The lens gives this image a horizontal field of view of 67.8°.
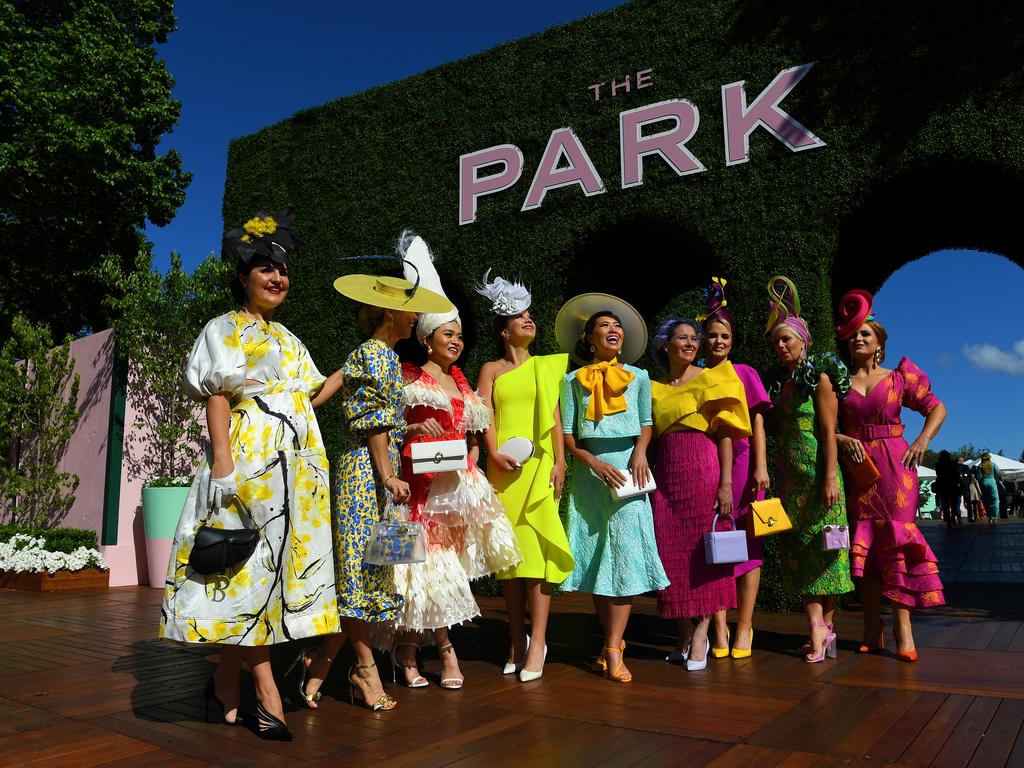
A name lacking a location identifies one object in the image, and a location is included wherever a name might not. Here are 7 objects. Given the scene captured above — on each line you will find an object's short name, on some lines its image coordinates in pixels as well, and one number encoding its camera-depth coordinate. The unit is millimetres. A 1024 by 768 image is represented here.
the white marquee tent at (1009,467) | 21609
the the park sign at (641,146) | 5539
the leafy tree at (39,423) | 8648
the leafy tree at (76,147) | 13195
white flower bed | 7488
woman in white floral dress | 2537
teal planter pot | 7332
